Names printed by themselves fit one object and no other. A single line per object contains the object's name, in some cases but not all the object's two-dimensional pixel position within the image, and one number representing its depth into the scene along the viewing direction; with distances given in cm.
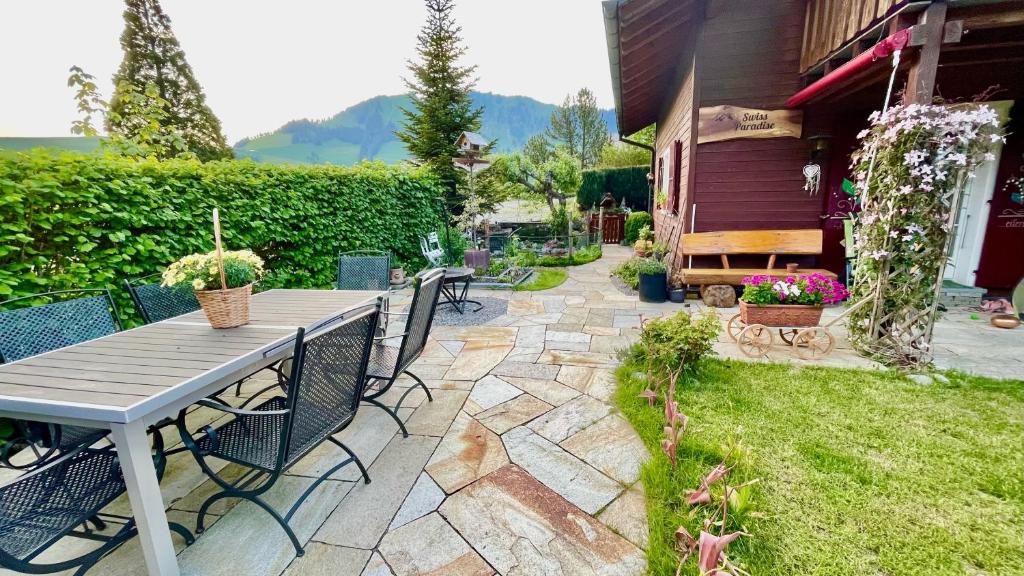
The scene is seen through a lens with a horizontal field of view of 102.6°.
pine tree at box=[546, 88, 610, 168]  3097
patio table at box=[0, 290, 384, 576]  135
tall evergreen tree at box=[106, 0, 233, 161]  1689
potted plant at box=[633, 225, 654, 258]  671
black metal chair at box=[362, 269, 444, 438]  233
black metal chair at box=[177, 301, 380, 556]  154
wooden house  430
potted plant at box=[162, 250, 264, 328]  204
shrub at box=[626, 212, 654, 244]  1136
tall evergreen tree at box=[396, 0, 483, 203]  1225
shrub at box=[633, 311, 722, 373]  291
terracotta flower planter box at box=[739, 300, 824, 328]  337
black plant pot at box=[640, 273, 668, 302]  525
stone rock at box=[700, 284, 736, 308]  508
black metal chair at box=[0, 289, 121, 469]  184
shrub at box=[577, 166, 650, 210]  1544
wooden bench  509
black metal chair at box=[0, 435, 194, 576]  126
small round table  484
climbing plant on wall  280
